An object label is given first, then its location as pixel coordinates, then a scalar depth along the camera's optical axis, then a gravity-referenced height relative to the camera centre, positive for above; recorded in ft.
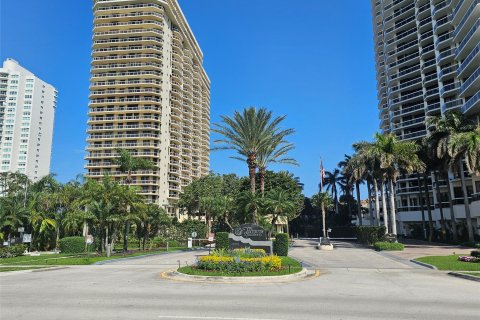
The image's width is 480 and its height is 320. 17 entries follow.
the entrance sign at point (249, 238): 91.86 -2.86
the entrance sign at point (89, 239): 99.92 -2.69
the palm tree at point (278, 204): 136.84 +7.67
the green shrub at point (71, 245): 139.54 -5.73
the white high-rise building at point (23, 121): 519.19 +150.86
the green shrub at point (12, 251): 121.80 -6.70
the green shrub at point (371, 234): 159.02 -4.50
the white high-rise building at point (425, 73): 190.60 +96.07
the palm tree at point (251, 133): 132.26 +32.15
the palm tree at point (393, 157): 147.02 +25.55
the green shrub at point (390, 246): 131.95 -7.57
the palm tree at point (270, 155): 146.41 +26.70
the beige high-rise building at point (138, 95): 307.99 +109.30
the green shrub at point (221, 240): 127.75 -4.43
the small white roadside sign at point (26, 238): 126.41 -2.70
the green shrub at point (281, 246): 112.37 -5.92
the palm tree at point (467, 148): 133.90 +26.06
